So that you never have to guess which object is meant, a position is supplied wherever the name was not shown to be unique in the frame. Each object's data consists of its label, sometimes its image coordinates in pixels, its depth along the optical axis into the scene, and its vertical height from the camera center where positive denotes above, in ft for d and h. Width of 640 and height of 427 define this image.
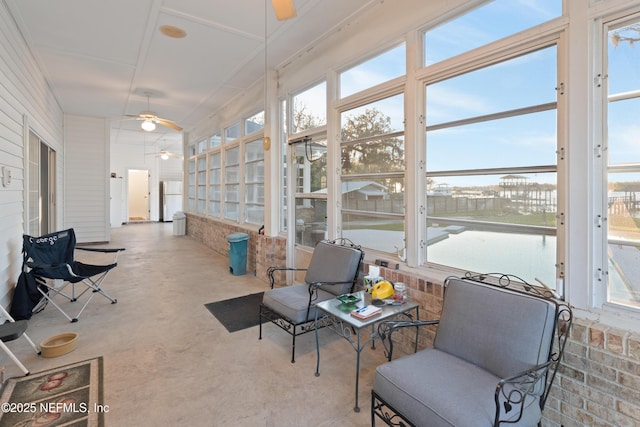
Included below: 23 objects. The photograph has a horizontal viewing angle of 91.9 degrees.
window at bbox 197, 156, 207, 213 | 27.32 +2.52
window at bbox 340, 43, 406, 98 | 9.44 +4.65
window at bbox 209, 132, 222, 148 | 24.50 +5.80
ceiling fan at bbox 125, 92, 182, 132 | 17.93 +5.46
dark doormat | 10.92 -3.89
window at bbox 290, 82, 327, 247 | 12.92 +2.12
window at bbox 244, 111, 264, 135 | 17.89 +5.30
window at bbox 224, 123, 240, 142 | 20.98 +5.55
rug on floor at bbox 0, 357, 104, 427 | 6.28 -4.16
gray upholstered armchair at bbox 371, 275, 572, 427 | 4.65 -2.77
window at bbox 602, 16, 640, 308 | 5.33 +0.84
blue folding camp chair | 11.23 -1.99
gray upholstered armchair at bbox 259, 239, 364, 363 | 8.72 -2.41
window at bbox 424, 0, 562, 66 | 6.48 +4.37
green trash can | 17.38 -2.39
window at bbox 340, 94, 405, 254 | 9.55 +1.24
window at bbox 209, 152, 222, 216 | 24.67 +2.27
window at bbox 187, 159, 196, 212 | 30.11 +2.47
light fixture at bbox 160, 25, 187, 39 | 11.60 +6.92
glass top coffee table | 6.75 -2.40
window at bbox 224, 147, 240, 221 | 21.21 +1.95
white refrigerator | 45.19 +1.87
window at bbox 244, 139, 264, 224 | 18.11 +1.80
